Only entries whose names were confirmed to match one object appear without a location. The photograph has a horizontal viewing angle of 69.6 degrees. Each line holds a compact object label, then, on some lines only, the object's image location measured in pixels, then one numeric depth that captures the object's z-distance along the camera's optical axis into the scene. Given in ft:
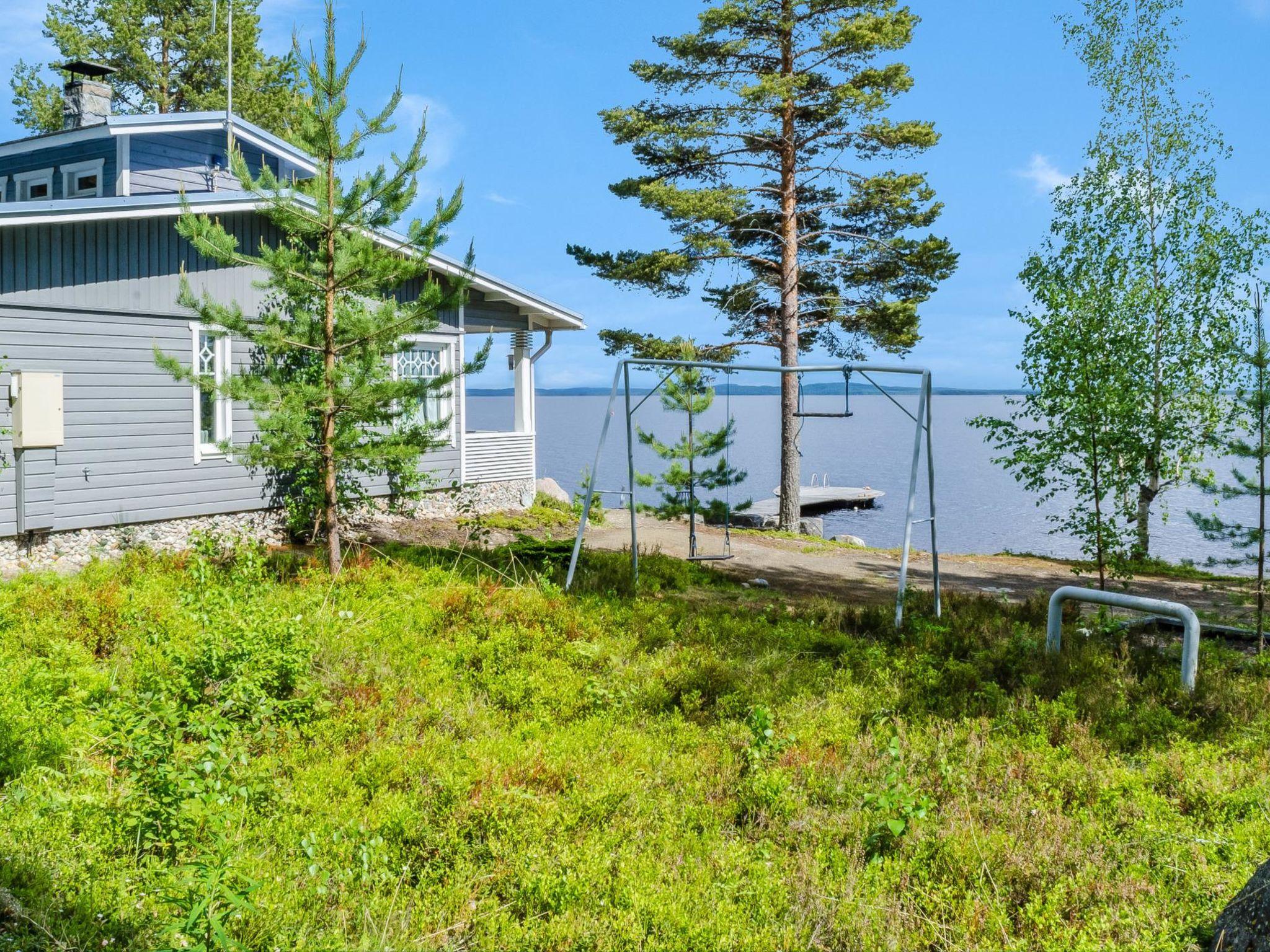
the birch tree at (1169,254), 52.34
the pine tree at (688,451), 57.88
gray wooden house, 36.22
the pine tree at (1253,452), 27.61
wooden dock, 114.62
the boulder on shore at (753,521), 79.25
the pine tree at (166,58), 97.04
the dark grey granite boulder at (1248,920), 11.23
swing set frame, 29.66
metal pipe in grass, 23.18
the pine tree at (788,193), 63.31
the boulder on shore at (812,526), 74.59
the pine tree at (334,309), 33.09
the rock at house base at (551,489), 70.15
